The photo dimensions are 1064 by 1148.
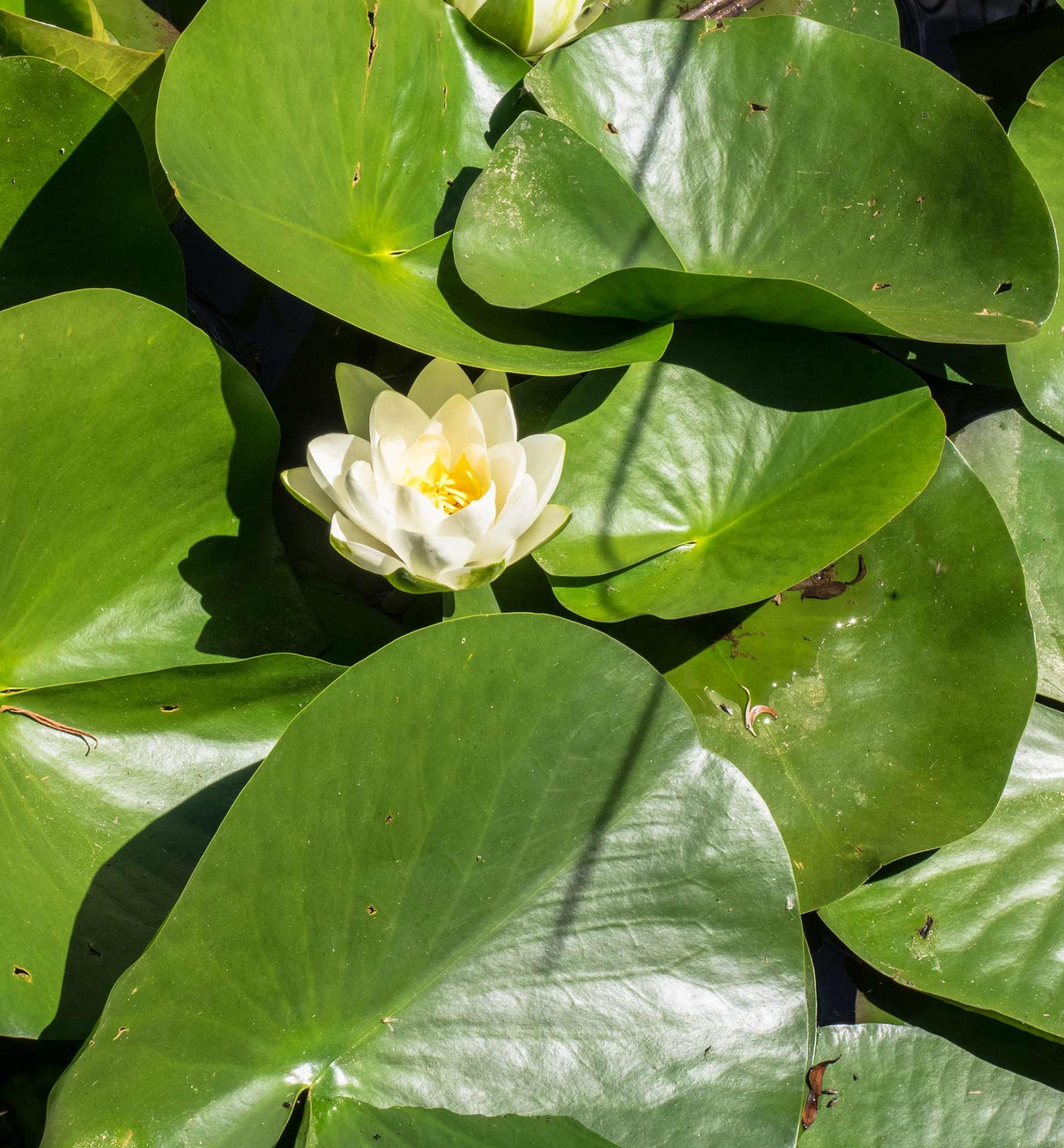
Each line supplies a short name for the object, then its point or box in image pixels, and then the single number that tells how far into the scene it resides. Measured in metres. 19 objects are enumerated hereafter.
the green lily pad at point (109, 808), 1.21
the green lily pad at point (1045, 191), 1.31
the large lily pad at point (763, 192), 1.24
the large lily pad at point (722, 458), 1.24
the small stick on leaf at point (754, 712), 1.26
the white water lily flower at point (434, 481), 1.21
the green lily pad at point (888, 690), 1.25
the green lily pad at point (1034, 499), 1.30
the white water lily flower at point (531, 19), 1.29
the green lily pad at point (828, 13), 1.35
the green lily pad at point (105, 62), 1.27
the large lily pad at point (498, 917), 1.17
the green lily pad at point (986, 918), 1.26
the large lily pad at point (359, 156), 1.22
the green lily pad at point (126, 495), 1.22
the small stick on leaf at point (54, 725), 1.22
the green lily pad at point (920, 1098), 1.26
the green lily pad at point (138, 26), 1.36
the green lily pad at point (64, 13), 1.30
